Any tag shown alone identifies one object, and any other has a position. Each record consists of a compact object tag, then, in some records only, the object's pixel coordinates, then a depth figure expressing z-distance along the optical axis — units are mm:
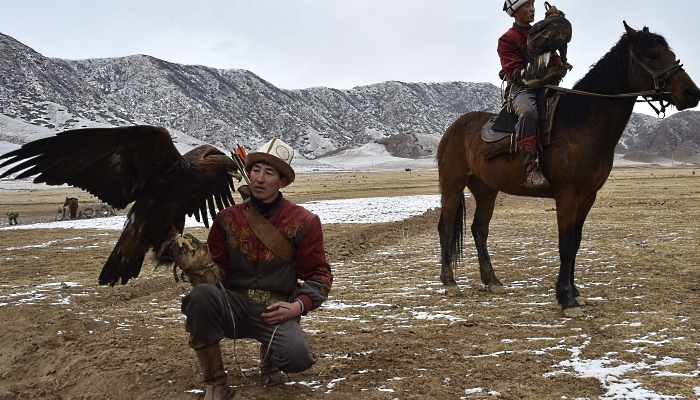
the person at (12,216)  20328
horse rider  5672
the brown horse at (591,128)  5363
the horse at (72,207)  21391
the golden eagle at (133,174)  4113
